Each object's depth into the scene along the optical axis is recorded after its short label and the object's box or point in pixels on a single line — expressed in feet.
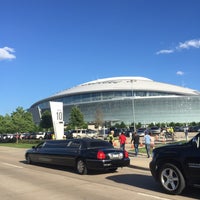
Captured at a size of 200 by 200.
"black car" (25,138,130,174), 32.03
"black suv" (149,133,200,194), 20.82
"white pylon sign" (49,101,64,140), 92.97
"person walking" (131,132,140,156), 51.62
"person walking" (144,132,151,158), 47.36
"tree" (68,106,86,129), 197.73
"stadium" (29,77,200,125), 293.38
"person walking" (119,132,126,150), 55.35
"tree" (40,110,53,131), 229.60
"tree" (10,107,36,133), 146.15
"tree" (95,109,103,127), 244.30
